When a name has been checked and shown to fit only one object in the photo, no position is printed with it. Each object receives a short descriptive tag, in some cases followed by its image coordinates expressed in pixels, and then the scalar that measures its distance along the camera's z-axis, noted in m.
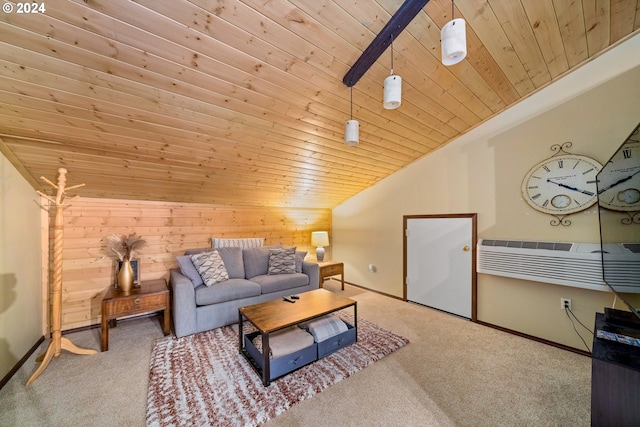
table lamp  4.53
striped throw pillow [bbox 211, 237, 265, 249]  3.52
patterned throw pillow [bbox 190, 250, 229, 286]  2.87
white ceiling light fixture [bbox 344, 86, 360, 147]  2.01
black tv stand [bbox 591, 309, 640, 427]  0.95
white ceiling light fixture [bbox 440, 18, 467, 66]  1.25
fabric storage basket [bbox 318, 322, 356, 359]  2.18
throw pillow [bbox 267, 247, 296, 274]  3.52
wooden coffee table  1.84
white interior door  3.10
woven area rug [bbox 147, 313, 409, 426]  1.57
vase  2.55
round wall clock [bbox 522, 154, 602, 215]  2.27
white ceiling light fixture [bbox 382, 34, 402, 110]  1.62
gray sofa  2.60
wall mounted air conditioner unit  1.85
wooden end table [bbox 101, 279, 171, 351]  2.32
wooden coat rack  2.09
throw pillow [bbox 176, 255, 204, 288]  2.84
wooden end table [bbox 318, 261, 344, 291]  4.06
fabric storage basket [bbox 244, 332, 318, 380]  1.89
